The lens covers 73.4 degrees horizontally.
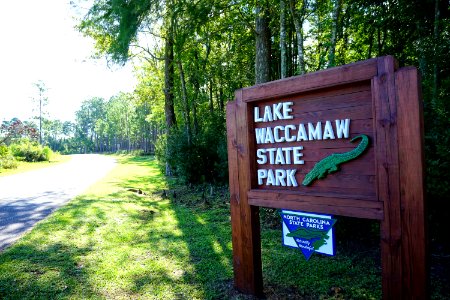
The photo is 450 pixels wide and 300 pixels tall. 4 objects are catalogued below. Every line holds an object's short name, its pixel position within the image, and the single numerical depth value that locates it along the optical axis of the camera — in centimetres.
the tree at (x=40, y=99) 5466
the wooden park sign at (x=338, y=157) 229
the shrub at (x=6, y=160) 2212
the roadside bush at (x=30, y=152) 3028
